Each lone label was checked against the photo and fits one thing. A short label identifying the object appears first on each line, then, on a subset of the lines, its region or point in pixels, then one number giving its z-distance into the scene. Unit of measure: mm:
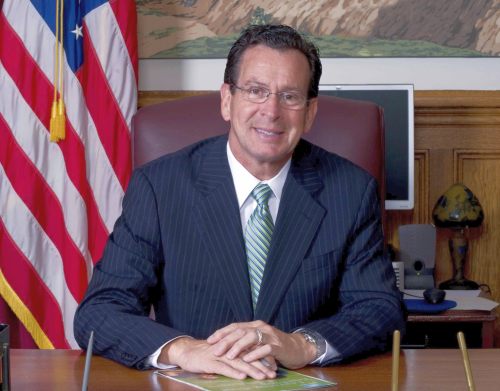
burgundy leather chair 2408
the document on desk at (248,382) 1483
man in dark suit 2062
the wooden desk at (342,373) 1518
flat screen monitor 3428
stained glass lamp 3443
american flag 3342
